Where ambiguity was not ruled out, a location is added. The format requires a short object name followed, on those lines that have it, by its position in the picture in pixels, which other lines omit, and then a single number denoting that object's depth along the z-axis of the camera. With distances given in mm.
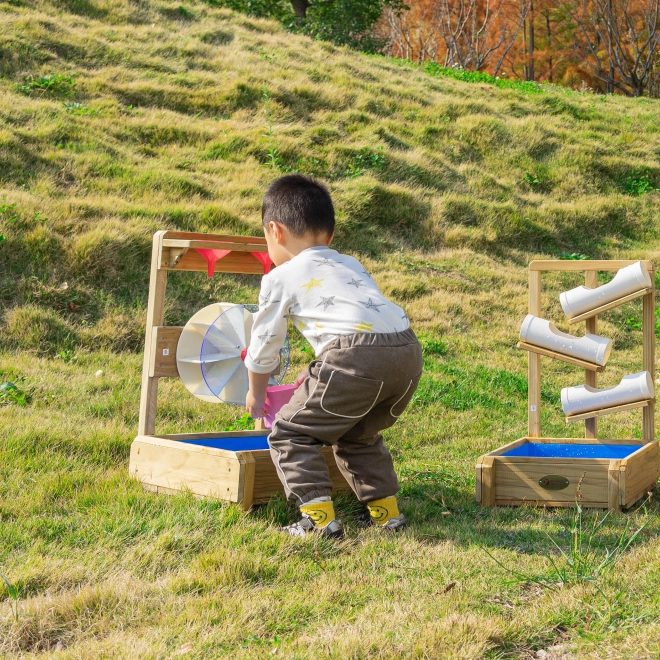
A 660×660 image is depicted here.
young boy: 3309
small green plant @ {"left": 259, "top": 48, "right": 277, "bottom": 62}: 14414
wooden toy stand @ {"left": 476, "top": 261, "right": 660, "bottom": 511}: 3879
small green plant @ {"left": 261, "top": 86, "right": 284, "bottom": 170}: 10359
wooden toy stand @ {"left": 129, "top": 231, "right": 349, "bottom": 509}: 3625
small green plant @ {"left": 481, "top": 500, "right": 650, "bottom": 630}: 2511
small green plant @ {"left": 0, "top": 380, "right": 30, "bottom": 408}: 5121
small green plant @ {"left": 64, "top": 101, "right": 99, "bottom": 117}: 10461
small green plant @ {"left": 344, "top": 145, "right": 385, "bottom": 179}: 10888
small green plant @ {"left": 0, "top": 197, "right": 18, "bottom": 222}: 7464
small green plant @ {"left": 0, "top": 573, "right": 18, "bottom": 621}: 2508
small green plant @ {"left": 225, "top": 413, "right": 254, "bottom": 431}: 5199
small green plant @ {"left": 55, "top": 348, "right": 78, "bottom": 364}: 6211
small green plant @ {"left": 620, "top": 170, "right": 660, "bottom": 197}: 13055
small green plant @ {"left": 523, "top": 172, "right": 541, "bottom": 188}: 12523
